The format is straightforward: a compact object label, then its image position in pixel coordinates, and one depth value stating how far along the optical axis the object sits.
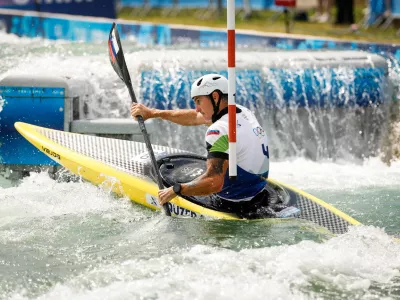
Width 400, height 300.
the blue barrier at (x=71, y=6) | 33.87
